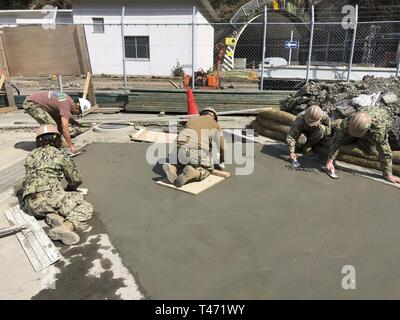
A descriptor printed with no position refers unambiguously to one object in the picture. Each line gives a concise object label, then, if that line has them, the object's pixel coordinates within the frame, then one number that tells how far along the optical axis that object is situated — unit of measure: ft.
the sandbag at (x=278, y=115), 21.18
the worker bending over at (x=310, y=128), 17.22
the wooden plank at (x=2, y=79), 29.44
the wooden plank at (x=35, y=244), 10.10
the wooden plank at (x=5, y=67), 29.45
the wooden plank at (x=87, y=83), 29.22
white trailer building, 55.06
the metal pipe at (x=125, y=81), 31.75
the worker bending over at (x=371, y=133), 15.12
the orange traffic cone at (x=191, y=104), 27.68
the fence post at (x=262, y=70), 31.19
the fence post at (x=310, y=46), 30.53
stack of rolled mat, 21.38
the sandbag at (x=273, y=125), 21.44
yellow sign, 59.82
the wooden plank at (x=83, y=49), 28.96
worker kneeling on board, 15.03
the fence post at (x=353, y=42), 30.72
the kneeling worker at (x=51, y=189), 11.89
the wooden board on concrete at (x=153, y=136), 22.12
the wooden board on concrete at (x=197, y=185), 14.76
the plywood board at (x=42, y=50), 29.27
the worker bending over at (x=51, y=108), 19.26
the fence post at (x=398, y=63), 32.14
